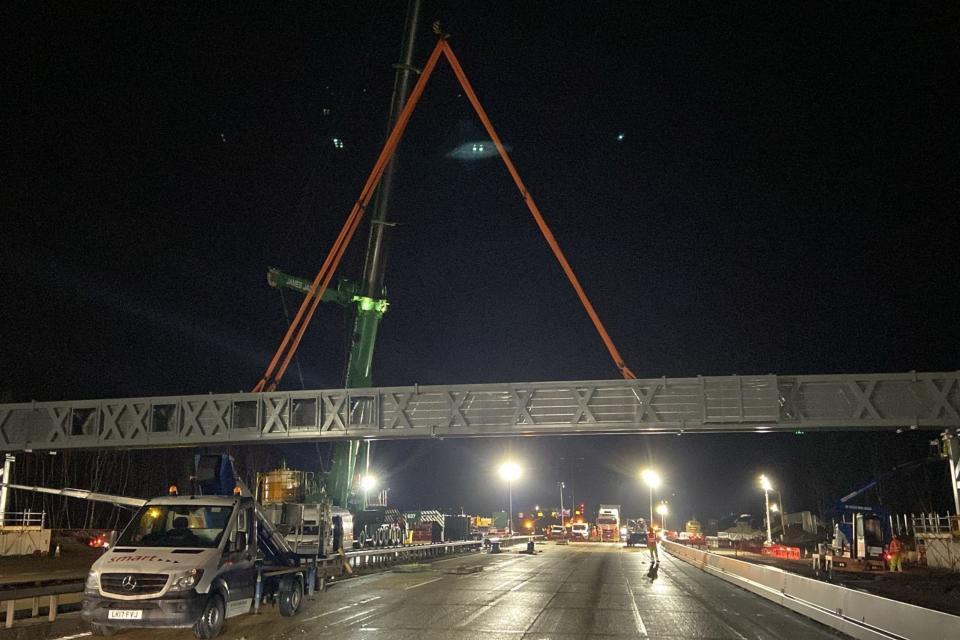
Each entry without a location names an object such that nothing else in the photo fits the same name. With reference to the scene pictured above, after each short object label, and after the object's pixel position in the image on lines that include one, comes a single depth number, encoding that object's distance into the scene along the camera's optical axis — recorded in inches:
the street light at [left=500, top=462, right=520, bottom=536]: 3009.4
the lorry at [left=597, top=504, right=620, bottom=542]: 3115.2
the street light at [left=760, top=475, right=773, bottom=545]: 2021.4
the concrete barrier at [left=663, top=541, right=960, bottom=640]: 410.9
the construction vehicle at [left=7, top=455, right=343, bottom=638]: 463.2
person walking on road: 1190.3
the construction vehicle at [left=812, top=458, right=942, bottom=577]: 1328.7
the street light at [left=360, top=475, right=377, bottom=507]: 1772.9
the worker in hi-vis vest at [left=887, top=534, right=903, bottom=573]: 1352.1
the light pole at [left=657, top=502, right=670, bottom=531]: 3740.9
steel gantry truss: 1162.0
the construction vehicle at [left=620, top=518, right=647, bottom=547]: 2502.5
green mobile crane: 1712.6
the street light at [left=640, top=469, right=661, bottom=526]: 2751.7
